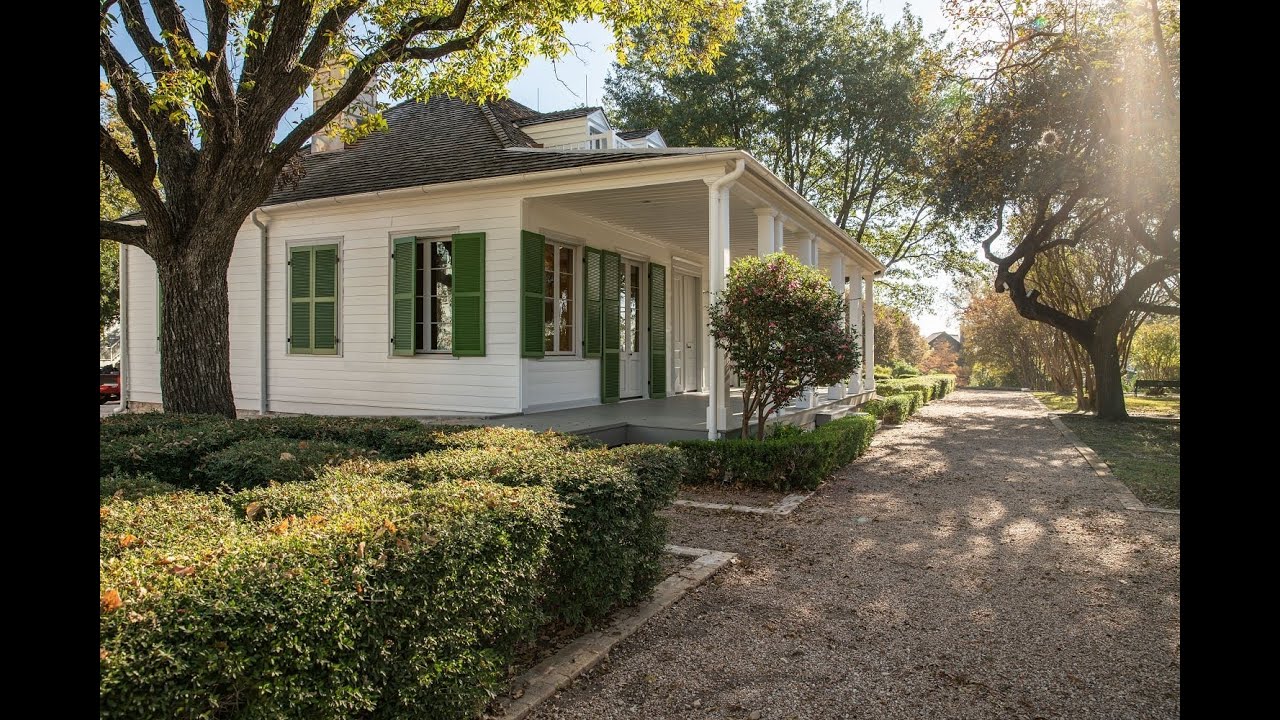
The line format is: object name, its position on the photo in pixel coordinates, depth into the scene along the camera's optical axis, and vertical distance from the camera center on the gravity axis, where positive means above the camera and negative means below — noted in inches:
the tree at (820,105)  828.6 +296.7
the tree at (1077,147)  471.8 +153.5
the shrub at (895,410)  567.2 -43.4
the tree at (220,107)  287.0 +100.1
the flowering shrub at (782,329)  289.0 +10.7
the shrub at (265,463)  149.6 -22.6
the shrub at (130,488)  119.4 -22.5
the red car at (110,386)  675.4 -28.2
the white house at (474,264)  357.1 +52.2
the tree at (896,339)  1251.2 +32.0
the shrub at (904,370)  1222.2 -26.3
